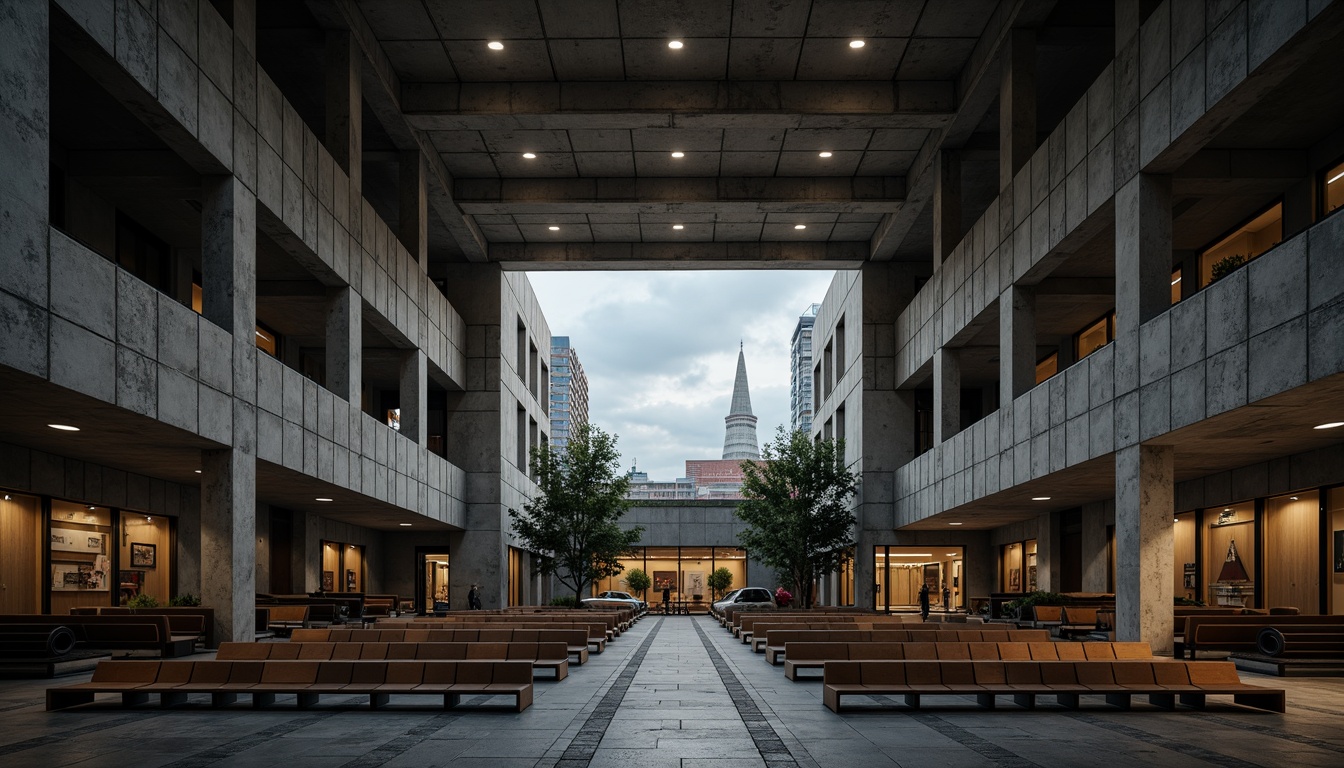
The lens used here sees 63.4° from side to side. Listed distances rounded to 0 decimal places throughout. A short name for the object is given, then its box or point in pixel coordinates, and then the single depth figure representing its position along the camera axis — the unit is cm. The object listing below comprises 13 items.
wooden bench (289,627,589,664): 1762
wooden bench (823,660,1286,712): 1283
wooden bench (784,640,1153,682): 1455
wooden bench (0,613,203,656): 1831
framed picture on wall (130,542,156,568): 2670
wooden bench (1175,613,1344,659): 1838
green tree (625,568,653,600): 5947
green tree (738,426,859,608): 4256
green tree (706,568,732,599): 5966
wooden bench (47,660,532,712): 1281
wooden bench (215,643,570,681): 1459
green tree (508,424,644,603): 4525
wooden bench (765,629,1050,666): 1809
